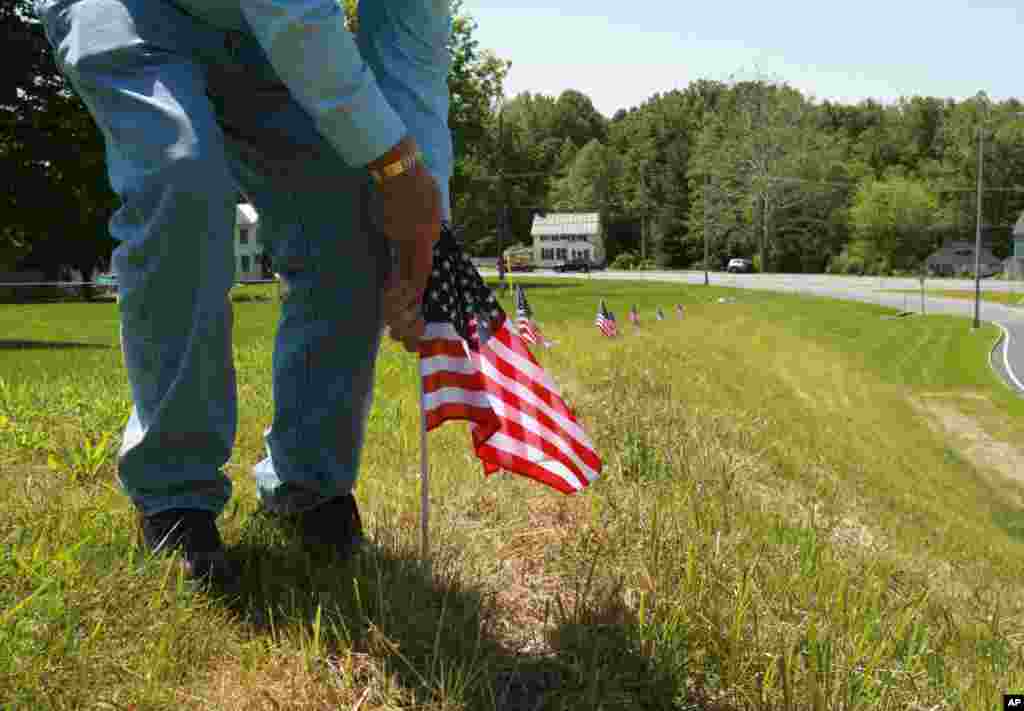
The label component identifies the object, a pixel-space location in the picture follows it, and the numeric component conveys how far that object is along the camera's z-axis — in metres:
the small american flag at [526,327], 11.78
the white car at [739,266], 93.81
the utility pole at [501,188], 60.32
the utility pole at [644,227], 113.00
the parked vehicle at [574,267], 100.78
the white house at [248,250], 79.88
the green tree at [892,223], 96.06
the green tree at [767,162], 96.12
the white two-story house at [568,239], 117.00
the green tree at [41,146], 21.28
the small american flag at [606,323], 16.48
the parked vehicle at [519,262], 104.97
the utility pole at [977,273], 50.06
